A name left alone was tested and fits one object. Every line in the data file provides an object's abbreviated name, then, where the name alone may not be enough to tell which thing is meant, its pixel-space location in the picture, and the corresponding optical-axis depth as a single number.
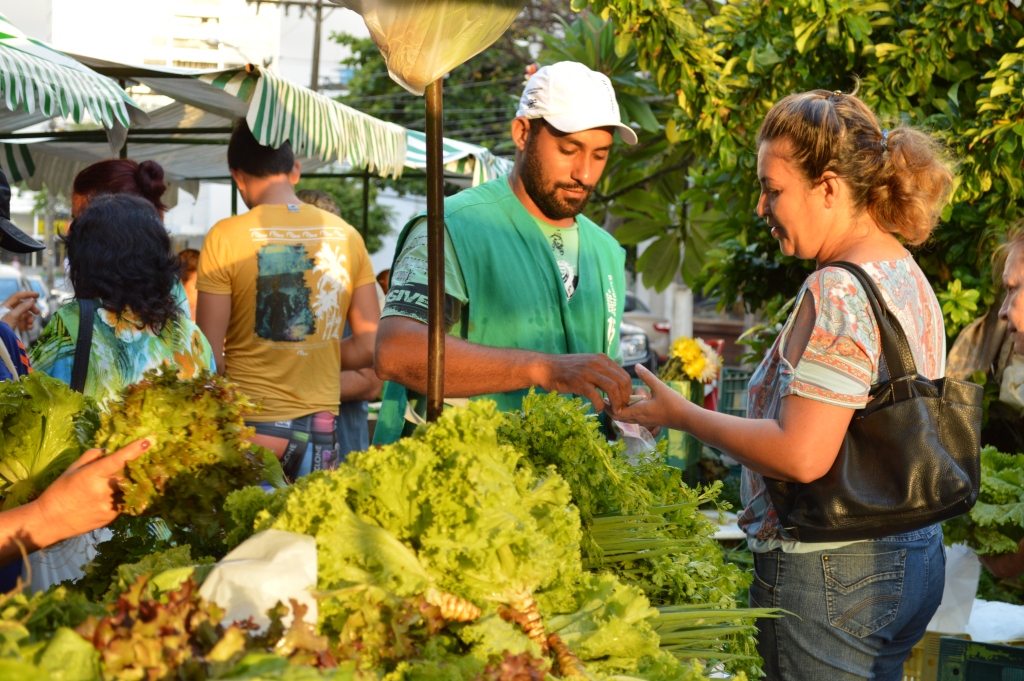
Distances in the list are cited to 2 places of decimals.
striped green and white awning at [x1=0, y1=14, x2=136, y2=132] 3.71
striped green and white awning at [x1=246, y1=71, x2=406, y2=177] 4.30
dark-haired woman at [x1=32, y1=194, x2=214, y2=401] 2.73
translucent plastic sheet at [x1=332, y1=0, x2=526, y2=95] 1.73
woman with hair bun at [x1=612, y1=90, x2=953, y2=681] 1.90
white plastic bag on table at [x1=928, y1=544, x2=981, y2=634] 3.59
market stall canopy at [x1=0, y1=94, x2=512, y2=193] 6.81
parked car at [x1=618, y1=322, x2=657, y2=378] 15.02
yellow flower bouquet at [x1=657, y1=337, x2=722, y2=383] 5.84
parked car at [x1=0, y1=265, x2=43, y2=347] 15.65
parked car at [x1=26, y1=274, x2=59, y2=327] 18.97
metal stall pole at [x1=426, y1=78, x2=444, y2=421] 1.80
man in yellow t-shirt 3.86
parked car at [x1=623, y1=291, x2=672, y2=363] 20.48
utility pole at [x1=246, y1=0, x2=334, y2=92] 26.05
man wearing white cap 2.40
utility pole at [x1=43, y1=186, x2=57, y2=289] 42.41
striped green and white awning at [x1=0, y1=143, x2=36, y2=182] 7.32
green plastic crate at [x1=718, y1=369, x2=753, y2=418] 7.92
